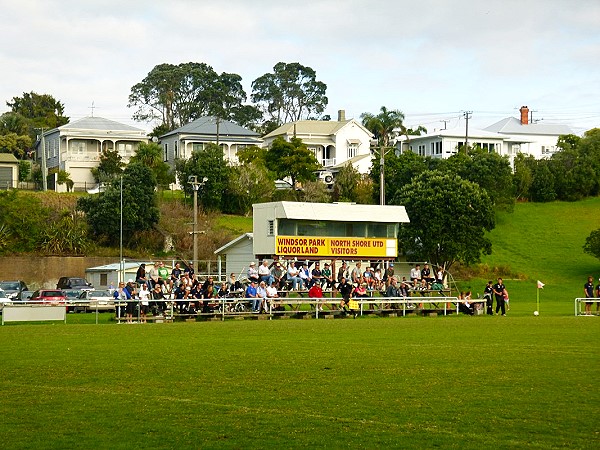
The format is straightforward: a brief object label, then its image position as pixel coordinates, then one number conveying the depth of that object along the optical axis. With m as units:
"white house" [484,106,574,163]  137.38
